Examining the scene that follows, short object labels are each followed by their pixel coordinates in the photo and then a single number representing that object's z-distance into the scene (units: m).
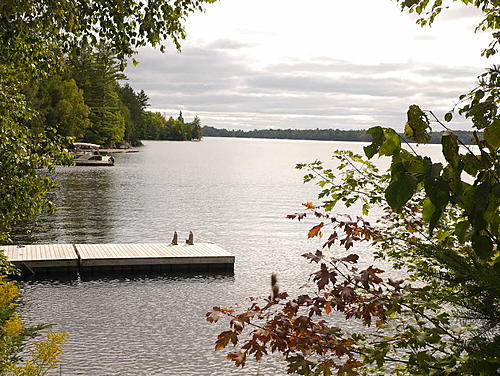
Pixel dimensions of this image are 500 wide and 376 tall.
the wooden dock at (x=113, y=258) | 20.92
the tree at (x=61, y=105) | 70.69
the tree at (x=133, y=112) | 144.00
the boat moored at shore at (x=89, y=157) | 75.94
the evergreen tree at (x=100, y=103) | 101.12
